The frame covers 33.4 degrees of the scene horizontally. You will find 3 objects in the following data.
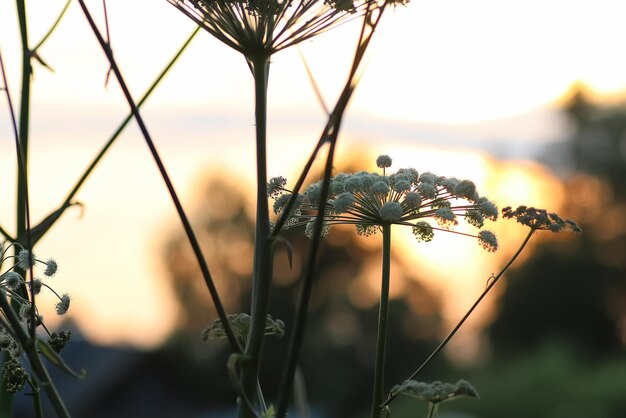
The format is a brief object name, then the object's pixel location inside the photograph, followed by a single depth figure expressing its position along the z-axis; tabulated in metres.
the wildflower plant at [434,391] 2.41
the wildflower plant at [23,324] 2.14
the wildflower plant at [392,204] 3.22
